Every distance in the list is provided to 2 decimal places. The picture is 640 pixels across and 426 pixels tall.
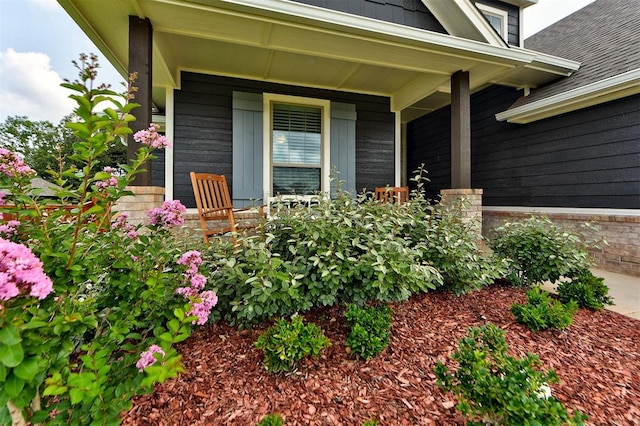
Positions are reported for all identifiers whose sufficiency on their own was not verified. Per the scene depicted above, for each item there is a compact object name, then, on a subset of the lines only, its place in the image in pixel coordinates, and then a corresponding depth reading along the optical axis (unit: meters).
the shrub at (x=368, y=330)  1.74
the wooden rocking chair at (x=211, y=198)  3.03
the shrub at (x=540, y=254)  2.82
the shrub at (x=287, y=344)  1.59
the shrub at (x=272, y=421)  1.17
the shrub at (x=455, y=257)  2.45
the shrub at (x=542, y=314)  2.10
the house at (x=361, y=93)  3.14
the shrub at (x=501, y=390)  1.00
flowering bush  0.71
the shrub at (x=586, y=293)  2.57
